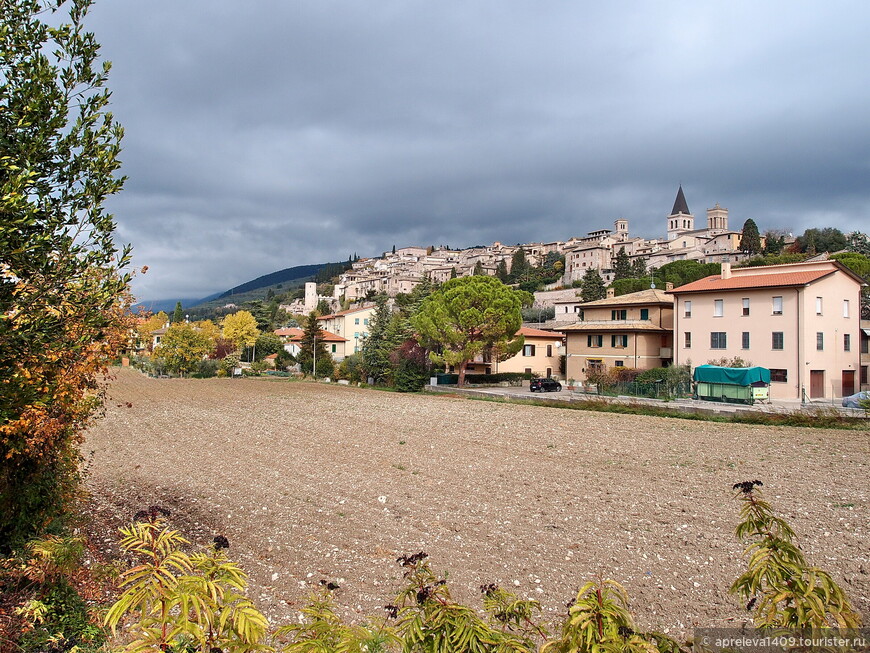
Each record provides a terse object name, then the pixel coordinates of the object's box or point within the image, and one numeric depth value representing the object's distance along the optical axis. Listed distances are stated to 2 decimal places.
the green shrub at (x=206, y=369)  77.06
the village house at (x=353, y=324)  87.81
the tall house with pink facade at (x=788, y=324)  38.38
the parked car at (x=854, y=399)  32.15
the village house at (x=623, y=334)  49.59
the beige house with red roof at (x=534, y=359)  61.28
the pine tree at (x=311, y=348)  73.06
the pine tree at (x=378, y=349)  58.67
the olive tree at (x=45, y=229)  5.55
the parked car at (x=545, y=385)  47.72
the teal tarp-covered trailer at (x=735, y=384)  36.25
